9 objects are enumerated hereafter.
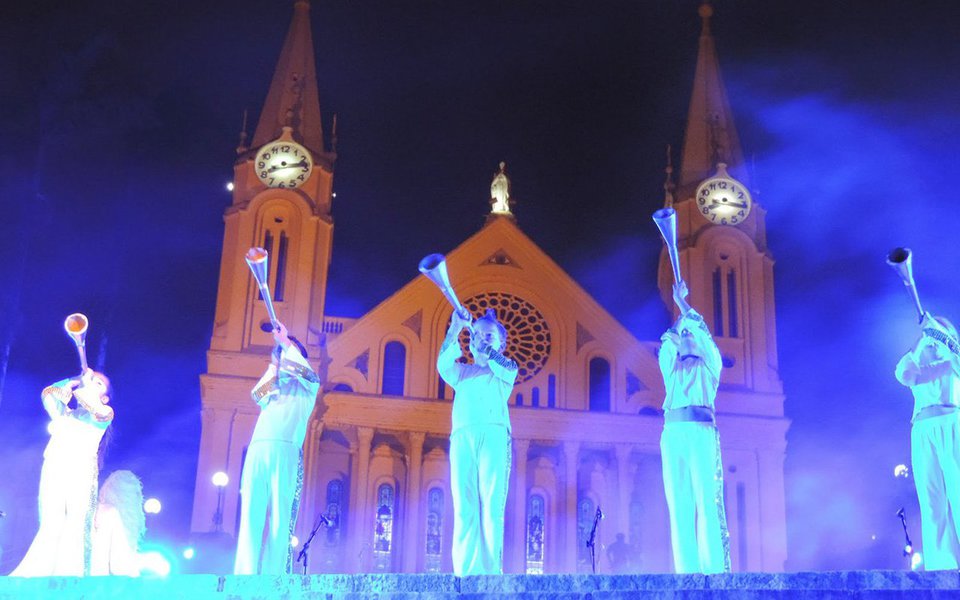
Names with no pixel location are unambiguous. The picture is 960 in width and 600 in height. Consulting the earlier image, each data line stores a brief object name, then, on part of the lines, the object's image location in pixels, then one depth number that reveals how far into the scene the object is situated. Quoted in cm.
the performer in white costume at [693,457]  945
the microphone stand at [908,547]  1530
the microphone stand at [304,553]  1569
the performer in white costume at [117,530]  1120
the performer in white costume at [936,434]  949
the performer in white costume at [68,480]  929
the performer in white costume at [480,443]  916
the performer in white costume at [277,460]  932
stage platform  663
